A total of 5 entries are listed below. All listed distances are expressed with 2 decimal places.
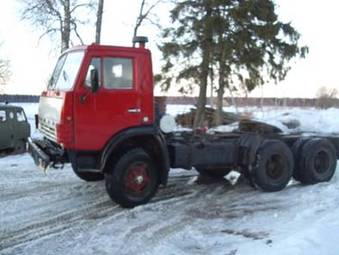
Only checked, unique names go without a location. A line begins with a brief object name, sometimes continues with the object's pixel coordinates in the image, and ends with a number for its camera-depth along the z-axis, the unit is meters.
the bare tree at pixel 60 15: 27.77
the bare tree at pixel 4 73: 53.88
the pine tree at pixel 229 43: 25.39
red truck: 9.42
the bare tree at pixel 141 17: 28.92
